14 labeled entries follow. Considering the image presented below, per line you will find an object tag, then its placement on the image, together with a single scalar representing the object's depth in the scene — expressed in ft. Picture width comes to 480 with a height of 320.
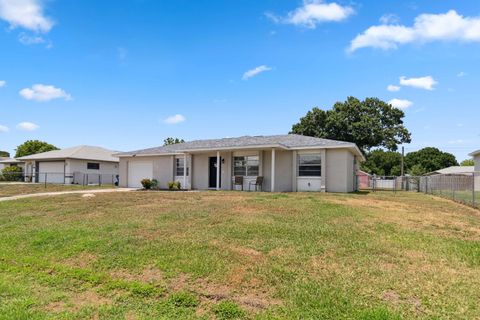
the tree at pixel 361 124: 122.11
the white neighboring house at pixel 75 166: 106.42
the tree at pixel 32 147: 167.94
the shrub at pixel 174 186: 71.15
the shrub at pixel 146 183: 74.06
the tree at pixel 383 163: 224.33
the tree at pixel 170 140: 181.40
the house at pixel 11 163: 145.26
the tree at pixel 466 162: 237.86
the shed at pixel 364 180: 120.06
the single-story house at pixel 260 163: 60.59
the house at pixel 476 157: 100.32
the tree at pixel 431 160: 231.91
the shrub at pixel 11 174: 123.34
